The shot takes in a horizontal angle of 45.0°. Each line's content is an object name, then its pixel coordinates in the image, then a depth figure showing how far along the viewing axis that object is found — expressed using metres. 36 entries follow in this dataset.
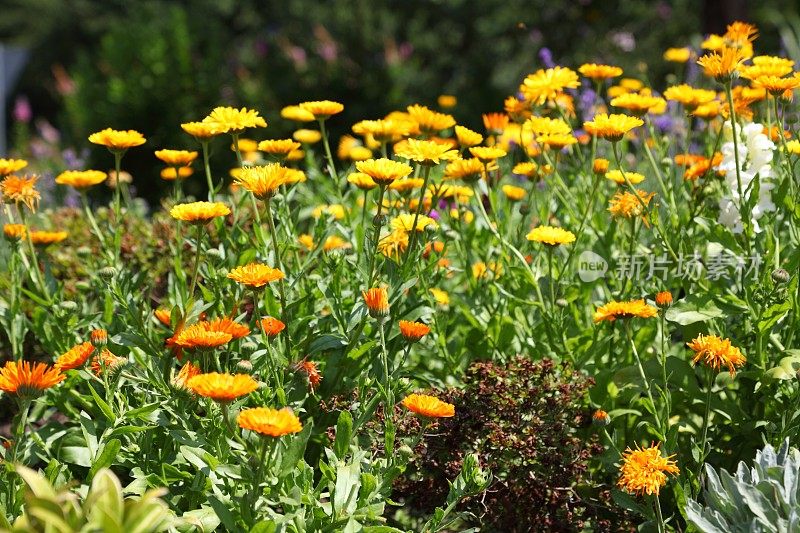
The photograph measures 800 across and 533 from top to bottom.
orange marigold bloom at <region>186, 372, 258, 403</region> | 1.81
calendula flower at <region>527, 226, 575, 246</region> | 2.44
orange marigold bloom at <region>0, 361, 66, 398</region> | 1.98
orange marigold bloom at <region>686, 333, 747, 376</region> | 2.16
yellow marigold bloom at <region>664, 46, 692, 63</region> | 3.35
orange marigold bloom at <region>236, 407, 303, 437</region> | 1.77
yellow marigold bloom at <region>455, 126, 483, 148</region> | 2.79
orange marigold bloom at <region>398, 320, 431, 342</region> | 2.26
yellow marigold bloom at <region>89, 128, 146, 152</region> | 2.64
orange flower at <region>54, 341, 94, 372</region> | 2.17
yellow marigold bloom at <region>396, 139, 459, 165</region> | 2.38
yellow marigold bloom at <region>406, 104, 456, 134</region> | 2.82
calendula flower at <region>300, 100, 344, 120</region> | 2.80
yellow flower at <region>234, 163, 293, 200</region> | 2.23
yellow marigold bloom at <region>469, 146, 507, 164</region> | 2.72
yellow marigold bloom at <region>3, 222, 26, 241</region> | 2.74
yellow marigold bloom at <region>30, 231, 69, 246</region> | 2.97
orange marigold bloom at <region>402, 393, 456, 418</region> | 2.04
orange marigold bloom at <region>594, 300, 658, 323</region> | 2.25
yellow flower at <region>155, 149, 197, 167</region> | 2.75
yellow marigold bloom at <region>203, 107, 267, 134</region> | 2.51
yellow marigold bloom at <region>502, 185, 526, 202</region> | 3.18
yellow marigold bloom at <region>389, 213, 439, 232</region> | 2.56
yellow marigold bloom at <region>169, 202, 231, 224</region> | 2.25
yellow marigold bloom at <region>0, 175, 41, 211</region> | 2.64
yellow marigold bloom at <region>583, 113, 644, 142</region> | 2.47
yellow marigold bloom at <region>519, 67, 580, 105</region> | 2.84
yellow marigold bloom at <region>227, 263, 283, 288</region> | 2.15
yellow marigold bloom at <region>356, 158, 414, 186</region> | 2.29
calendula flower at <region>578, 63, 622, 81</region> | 3.05
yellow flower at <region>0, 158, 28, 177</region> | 2.75
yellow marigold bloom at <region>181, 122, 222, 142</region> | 2.56
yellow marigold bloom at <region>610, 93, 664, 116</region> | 2.73
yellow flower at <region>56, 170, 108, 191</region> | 2.84
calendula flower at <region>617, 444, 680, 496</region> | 2.10
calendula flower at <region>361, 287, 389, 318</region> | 2.19
